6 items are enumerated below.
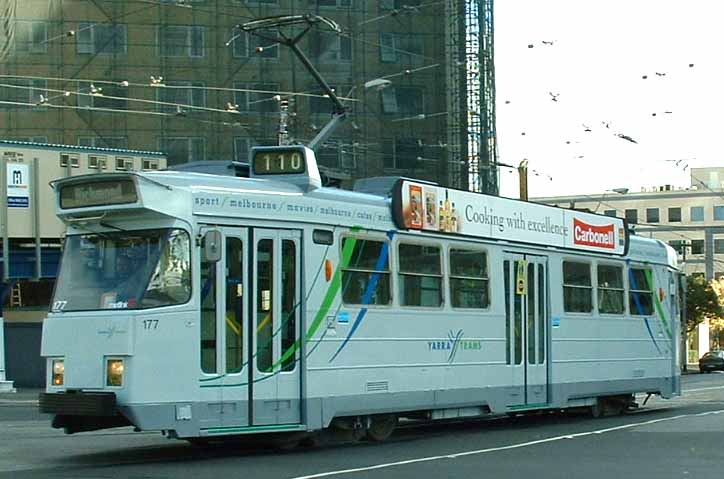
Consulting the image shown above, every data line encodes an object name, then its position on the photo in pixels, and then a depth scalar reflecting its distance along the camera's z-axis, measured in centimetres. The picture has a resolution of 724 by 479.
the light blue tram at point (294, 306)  1361
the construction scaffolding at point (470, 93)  5547
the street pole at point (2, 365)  3612
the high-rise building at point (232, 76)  5178
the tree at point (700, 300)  7188
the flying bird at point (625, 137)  3681
